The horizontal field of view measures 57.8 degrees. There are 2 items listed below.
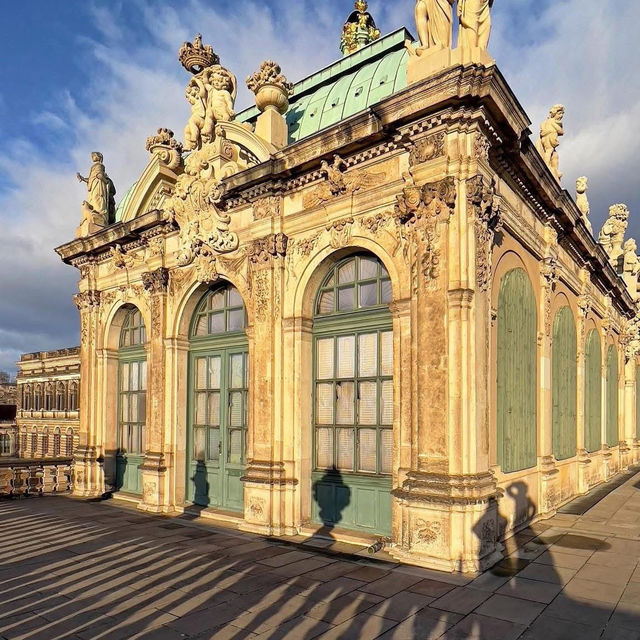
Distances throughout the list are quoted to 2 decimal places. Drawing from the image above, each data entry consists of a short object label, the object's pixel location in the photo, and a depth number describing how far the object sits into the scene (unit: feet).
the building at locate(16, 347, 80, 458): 157.69
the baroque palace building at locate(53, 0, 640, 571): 26.99
